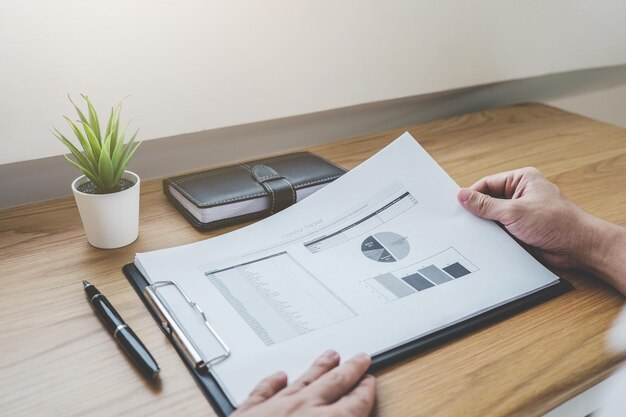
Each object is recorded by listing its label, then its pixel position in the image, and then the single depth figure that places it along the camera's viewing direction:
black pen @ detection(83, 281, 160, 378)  0.55
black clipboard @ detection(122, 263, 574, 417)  0.52
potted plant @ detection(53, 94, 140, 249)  0.72
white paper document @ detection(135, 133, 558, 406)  0.58
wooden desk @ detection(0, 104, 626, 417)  0.52
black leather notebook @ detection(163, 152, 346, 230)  0.81
